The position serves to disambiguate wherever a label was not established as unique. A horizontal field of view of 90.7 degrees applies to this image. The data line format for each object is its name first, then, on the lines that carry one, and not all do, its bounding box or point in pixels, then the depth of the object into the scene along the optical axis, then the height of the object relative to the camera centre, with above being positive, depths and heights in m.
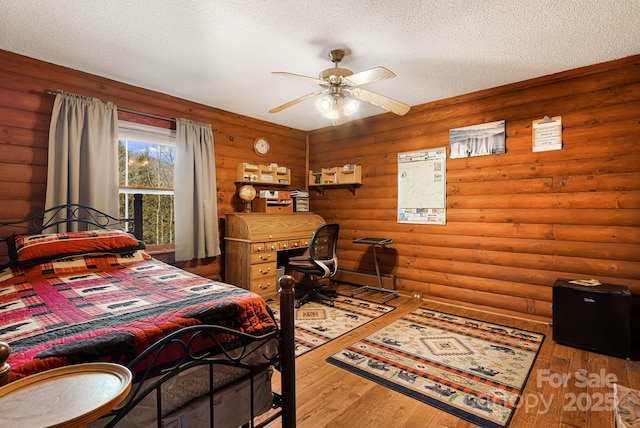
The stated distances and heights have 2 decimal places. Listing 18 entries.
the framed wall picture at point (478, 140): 3.44 +0.76
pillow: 2.27 -0.29
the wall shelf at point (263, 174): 4.28 +0.47
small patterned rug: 2.83 -1.17
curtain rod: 3.31 +1.03
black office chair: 3.54 -0.62
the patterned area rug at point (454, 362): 1.93 -1.18
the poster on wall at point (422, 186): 3.89 +0.26
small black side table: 4.02 -0.93
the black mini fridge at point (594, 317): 2.45 -0.90
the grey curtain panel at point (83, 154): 2.83 +0.51
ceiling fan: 2.49 +0.95
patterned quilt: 1.07 -0.47
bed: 1.08 -0.48
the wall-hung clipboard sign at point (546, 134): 3.09 +0.72
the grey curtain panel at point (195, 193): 3.70 +0.18
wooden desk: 3.82 -0.48
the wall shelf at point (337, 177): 4.62 +0.45
